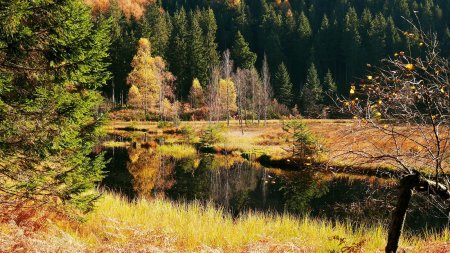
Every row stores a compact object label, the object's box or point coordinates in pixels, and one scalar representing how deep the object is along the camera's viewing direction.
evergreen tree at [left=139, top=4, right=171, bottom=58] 75.19
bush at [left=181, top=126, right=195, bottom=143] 38.77
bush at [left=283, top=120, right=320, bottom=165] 24.11
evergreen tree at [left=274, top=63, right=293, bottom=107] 76.62
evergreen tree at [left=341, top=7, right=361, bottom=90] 86.81
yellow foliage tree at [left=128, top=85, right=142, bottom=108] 54.25
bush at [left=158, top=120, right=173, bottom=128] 48.03
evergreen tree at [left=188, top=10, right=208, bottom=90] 74.44
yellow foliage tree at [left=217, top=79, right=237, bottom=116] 58.22
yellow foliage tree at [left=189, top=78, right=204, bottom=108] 65.19
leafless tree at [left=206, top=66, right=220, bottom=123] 55.63
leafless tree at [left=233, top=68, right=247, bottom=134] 53.99
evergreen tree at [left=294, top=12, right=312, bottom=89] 93.88
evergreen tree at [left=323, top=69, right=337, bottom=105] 75.94
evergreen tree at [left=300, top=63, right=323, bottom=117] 72.26
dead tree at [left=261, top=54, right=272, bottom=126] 54.86
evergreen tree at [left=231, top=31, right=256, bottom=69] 84.53
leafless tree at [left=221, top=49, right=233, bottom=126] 50.66
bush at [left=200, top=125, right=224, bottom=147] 35.97
